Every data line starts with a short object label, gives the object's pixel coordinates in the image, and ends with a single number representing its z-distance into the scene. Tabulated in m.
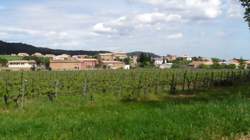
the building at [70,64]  92.10
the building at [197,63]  102.01
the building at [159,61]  113.06
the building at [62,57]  108.65
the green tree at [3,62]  82.04
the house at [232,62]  115.84
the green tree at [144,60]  94.36
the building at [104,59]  113.86
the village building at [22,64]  83.54
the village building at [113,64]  96.15
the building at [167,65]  98.96
